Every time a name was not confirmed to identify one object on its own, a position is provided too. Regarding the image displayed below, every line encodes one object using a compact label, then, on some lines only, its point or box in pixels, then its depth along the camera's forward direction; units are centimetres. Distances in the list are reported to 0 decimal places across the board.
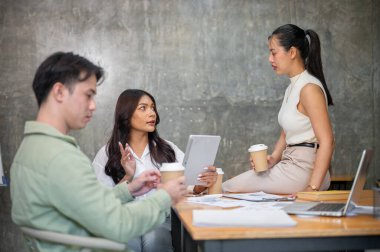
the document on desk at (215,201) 202
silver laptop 165
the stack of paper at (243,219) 146
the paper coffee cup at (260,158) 259
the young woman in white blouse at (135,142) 303
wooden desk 140
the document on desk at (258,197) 216
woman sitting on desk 264
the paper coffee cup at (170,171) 202
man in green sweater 140
